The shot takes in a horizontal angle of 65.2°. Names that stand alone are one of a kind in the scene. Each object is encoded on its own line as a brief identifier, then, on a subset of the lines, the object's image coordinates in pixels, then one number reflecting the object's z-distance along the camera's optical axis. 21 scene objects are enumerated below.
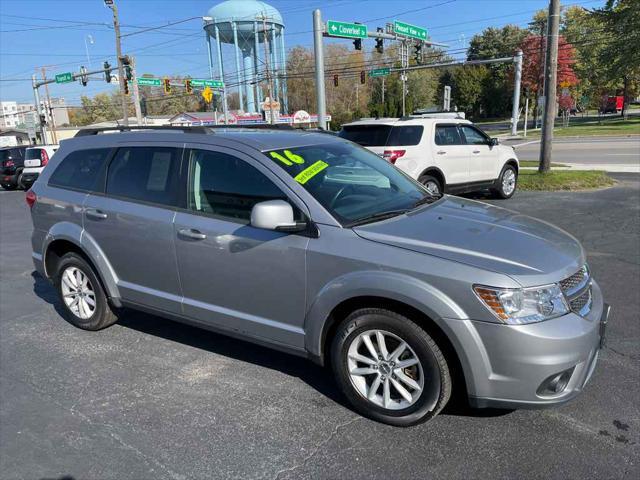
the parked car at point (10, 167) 20.69
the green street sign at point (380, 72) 33.75
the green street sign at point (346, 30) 19.05
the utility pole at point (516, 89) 34.47
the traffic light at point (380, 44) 24.12
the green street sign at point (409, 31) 24.34
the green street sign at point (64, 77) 33.18
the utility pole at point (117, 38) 30.81
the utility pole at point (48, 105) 53.12
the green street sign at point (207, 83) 40.85
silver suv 2.66
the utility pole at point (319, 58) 17.12
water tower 53.34
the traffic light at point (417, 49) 27.95
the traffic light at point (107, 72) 30.92
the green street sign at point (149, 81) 35.25
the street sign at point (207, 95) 32.44
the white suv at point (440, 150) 9.39
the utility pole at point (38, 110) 43.10
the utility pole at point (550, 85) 12.03
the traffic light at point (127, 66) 29.95
